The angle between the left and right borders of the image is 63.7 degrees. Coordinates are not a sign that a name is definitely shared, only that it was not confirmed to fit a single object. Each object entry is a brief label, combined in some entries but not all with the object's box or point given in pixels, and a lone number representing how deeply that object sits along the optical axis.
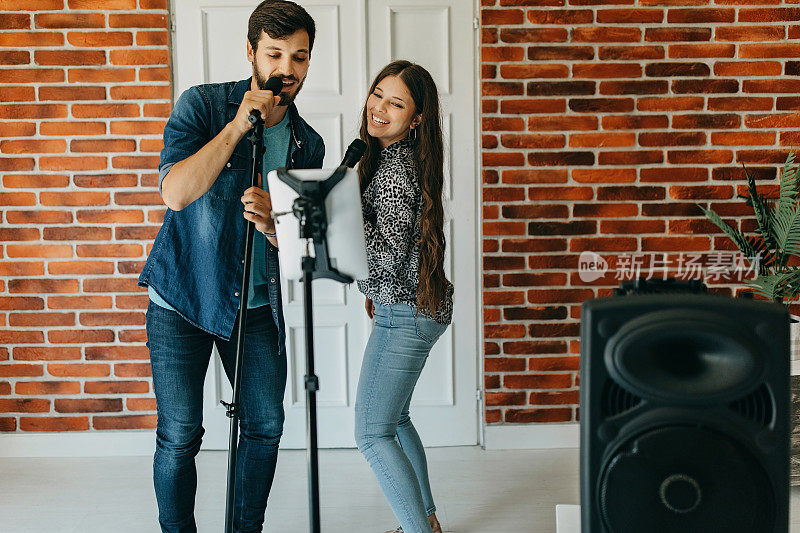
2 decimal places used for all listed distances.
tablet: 1.26
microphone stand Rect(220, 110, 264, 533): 1.42
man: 1.69
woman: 1.76
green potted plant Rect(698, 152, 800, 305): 2.43
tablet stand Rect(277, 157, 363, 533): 1.23
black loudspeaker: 0.77
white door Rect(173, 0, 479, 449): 2.76
